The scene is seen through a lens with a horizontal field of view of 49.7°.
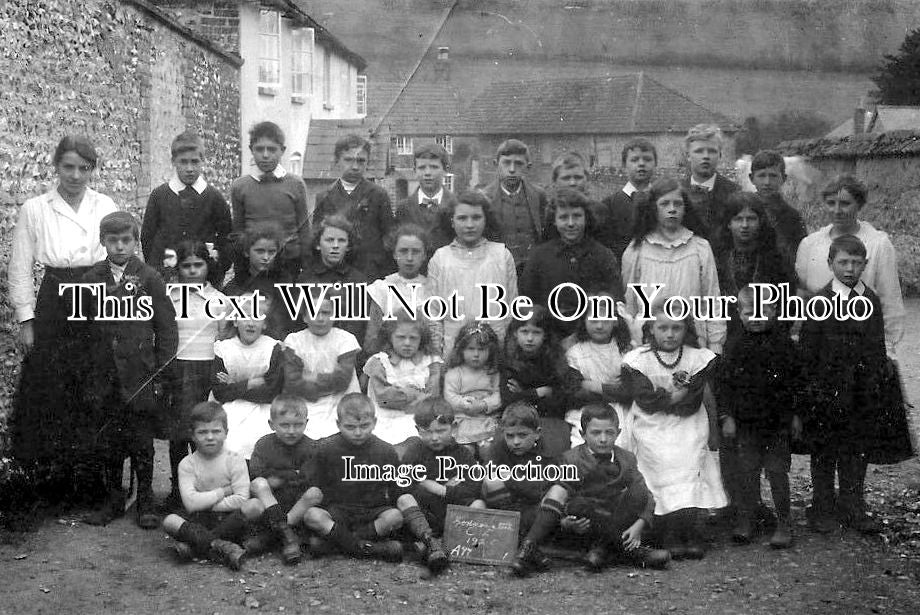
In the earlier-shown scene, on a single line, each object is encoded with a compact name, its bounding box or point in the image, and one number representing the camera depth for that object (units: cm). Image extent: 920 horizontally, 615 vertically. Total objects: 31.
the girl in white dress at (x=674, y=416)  363
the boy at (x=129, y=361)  384
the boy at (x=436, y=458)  358
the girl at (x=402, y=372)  383
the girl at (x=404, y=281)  397
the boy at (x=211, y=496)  345
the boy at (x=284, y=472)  352
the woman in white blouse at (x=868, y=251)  377
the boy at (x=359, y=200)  438
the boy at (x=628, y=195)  415
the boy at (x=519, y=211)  433
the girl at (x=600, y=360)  376
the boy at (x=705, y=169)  403
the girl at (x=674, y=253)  380
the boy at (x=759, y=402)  372
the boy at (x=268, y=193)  434
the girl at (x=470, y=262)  396
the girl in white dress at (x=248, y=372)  387
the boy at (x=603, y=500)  343
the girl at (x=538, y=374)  377
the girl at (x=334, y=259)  401
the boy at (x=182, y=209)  421
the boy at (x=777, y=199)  394
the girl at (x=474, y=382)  377
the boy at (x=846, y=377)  372
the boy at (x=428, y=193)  433
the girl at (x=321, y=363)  390
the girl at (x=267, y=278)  401
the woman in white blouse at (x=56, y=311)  388
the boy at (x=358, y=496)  349
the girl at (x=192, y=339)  396
